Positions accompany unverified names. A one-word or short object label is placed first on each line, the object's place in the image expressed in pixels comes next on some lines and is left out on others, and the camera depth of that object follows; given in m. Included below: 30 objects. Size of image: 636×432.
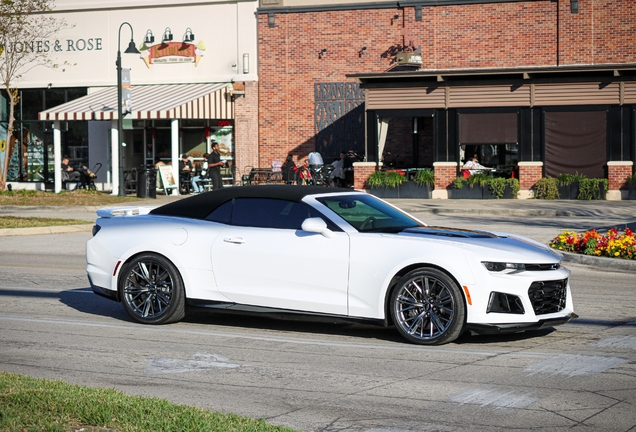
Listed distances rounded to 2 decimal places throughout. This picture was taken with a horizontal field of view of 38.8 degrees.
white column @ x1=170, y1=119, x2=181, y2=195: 34.84
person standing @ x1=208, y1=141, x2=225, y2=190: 30.97
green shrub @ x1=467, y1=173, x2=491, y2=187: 30.88
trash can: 31.44
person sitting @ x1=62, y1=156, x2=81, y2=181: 37.22
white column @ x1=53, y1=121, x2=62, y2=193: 36.16
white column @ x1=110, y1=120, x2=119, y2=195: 35.49
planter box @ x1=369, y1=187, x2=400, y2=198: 31.97
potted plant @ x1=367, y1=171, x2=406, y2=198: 31.89
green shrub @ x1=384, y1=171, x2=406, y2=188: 31.84
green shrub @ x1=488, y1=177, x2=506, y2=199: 30.48
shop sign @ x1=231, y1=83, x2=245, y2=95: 37.00
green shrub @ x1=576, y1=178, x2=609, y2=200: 29.61
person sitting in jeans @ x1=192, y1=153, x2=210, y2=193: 35.19
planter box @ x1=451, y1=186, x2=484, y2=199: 30.97
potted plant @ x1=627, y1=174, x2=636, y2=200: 29.66
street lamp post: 31.61
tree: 35.04
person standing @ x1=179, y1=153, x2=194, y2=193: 35.62
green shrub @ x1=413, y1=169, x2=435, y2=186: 31.73
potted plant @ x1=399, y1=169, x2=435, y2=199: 31.75
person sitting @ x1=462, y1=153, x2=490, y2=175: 31.44
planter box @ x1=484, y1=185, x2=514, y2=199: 30.58
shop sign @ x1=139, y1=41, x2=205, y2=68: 38.06
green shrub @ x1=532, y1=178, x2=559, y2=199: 30.09
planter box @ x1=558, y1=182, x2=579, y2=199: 29.95
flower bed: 14.43
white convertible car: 7.85
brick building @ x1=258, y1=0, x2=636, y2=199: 30.62
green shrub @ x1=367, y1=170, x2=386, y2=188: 32.03
